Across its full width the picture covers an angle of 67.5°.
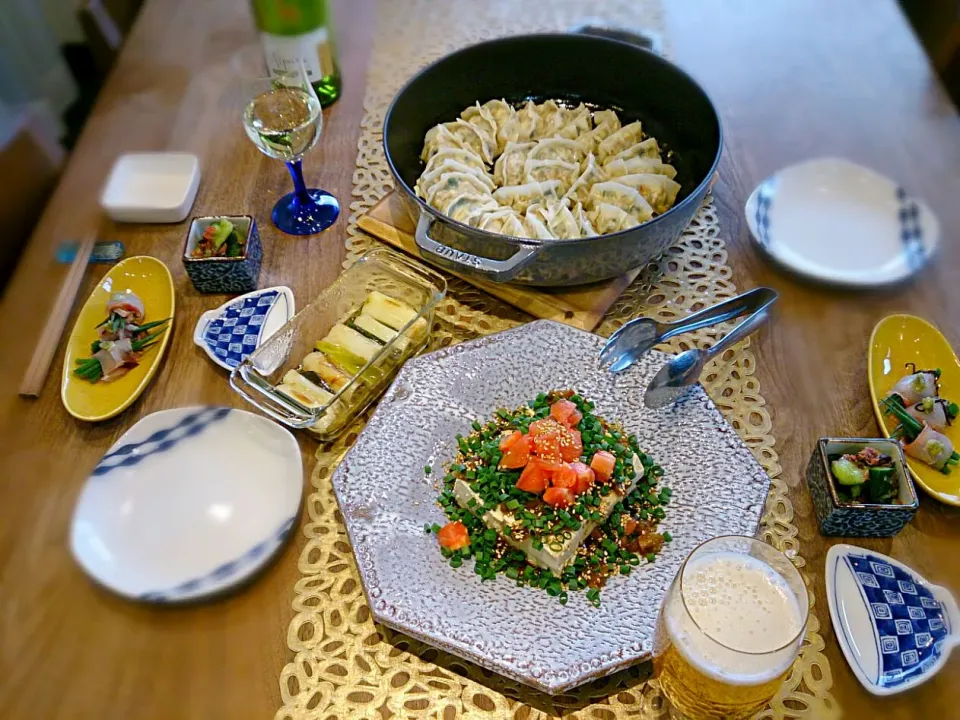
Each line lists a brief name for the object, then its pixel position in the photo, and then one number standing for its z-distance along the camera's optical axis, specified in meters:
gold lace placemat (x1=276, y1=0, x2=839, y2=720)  1.08
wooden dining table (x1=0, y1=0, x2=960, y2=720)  1.15
